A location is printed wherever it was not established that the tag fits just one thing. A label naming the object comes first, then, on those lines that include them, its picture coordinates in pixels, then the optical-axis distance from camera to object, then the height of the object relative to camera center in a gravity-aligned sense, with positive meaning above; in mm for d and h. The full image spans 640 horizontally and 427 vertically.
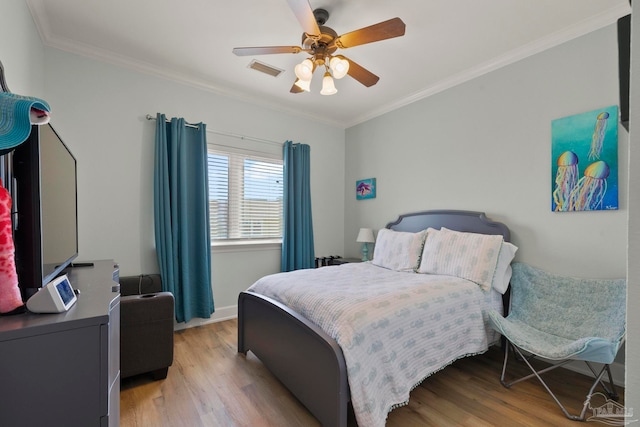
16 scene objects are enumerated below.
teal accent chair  1720 -789
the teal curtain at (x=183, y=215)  2871 -31
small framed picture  4020 +317
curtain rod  2942 +926
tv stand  750 -427
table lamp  3850 -375
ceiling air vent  2801 +1438
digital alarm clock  863 -264
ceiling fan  1735 +1127
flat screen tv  943 +13
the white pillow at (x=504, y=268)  2430 -505
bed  1492 -810
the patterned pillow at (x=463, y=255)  2395 -401
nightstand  3916 -683
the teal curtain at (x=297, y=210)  3773 +18
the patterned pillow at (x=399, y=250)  2902 -418
